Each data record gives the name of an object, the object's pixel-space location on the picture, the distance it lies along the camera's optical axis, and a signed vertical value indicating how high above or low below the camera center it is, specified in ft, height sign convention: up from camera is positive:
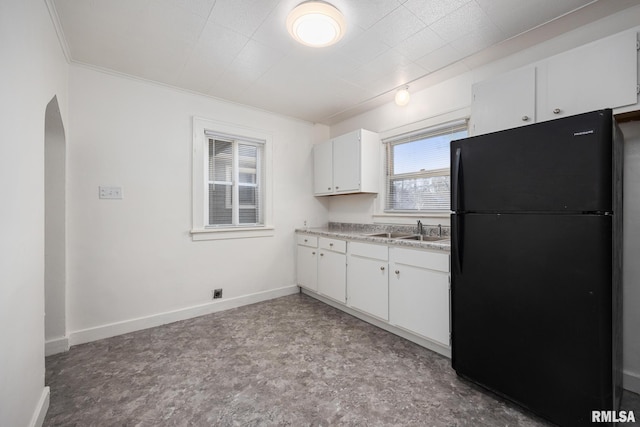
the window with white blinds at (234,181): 10.71 +1.32
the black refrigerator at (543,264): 4.34 -0.96
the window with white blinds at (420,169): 9.27 +1.66
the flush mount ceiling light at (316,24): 5.65 +4.22
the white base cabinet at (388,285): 7.14 -2.36
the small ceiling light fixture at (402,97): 9.03 +3.93
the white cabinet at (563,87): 5.13 +2.75
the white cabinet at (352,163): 10.85 +2.13
